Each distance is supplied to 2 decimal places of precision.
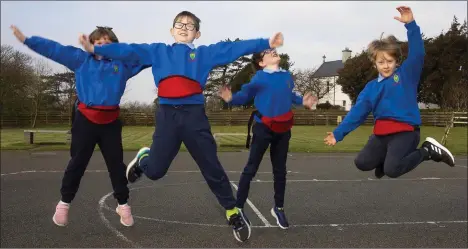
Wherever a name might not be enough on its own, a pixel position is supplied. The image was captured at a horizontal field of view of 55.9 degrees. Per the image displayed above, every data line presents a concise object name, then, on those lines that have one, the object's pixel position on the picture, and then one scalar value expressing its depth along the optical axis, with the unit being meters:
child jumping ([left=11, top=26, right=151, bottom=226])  3.98
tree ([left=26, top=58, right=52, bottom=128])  30.70
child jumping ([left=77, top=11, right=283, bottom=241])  3.60
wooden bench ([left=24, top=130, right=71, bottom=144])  22.39
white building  52.08
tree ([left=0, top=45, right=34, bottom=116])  31.12
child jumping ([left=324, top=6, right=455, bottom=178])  3.98
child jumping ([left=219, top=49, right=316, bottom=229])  4.82
